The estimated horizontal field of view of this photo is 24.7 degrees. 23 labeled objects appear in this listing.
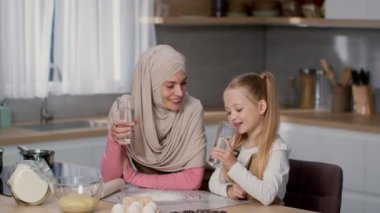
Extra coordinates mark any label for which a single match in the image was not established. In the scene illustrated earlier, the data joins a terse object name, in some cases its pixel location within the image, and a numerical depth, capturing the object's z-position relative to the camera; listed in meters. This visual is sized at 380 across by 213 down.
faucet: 5.15
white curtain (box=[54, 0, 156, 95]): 5.17
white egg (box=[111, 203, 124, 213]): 2.74
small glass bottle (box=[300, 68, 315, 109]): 5.92
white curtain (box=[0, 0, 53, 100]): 4.90
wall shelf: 5.31
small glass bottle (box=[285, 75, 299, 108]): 6.08
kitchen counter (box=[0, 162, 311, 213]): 2.91
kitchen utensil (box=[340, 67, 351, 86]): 5.68
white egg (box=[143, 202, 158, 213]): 2.72
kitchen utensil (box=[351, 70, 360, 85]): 5.59
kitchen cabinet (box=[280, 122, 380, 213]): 4.90
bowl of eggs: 2.72
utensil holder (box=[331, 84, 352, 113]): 5.66
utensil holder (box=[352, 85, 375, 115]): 5.54
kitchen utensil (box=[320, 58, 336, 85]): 5.75
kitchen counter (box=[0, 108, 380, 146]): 4.56
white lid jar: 2.95
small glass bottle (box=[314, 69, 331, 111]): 5.91
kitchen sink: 5.04
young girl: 3.04
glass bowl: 2.83
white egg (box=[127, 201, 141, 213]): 2.71
